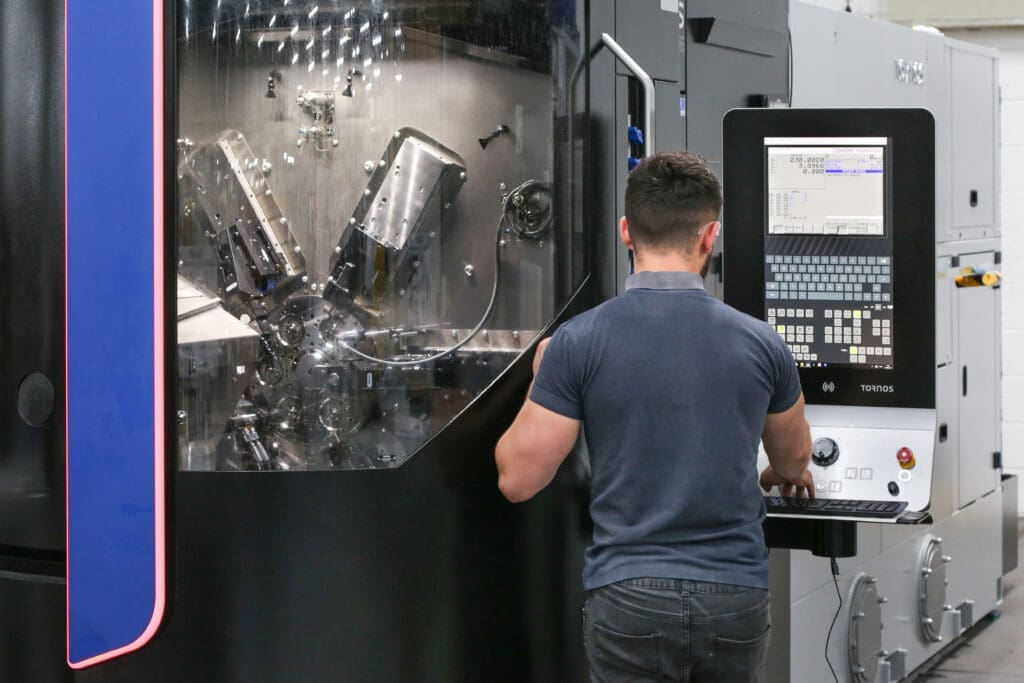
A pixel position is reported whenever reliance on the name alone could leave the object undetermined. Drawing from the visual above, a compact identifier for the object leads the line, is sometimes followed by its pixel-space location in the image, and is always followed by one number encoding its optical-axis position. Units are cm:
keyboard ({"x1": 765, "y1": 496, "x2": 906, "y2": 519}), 477
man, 382
